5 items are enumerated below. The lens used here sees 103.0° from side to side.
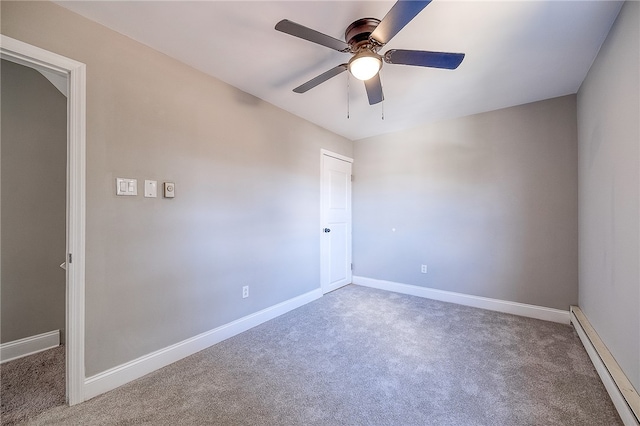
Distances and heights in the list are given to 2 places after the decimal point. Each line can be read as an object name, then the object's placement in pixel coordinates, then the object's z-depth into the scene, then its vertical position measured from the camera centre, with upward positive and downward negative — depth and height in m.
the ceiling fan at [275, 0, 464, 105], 1.39 +1.01
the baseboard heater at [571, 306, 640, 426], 1.35 -1.02
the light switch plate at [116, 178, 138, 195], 1.78 +0.19
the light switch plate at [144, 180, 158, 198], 1.92 +0.19
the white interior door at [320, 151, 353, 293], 3.73 -0.14
